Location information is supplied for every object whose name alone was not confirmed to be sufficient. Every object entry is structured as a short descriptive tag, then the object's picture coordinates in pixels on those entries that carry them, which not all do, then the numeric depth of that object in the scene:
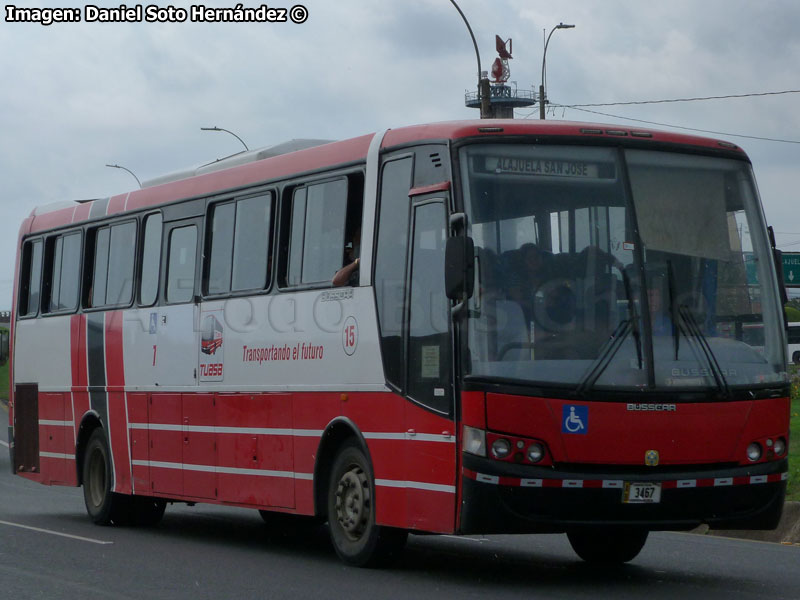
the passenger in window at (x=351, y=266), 11.54
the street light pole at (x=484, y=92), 25.12
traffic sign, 43.02
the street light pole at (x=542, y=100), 34.52
